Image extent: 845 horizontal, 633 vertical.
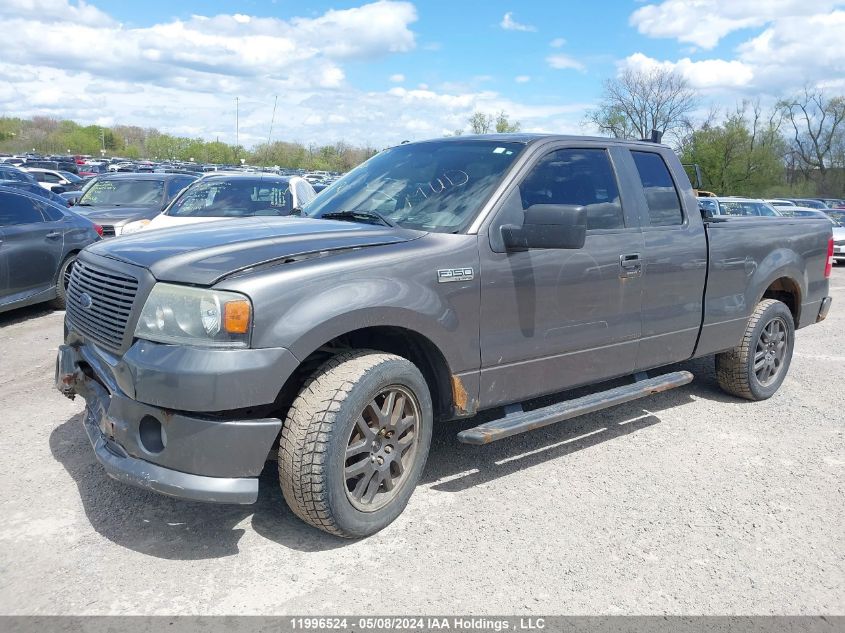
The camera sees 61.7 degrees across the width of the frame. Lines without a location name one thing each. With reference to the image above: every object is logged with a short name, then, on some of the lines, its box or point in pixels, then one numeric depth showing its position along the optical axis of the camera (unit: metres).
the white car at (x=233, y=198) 9.57
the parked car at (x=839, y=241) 18.27
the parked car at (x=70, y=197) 12.72
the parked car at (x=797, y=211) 18.97
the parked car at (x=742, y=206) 16.03
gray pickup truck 2.97
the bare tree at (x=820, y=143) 64.25
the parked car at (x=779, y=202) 24.82
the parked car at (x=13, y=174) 21.07
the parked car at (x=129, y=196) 11.72
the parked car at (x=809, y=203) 30.41
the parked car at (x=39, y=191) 9.30
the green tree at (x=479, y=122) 59.94
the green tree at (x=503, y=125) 51.84
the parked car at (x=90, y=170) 42.08
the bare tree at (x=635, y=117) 49.47
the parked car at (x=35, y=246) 7.84
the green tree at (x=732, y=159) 50.00
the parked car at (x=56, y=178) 28.31
